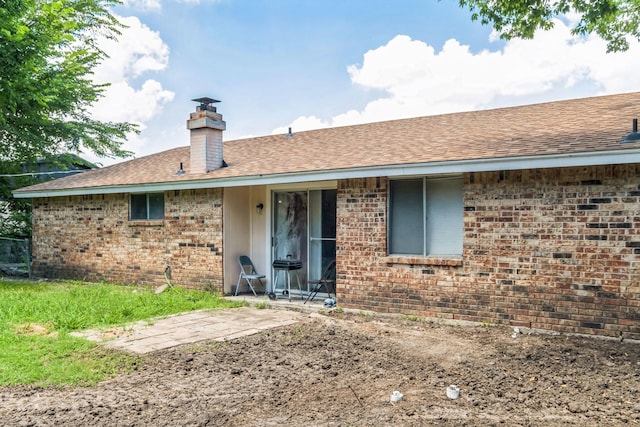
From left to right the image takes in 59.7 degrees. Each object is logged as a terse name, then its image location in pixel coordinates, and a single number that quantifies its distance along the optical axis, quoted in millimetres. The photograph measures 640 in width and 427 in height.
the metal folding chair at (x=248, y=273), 11602
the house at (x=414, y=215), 7508
